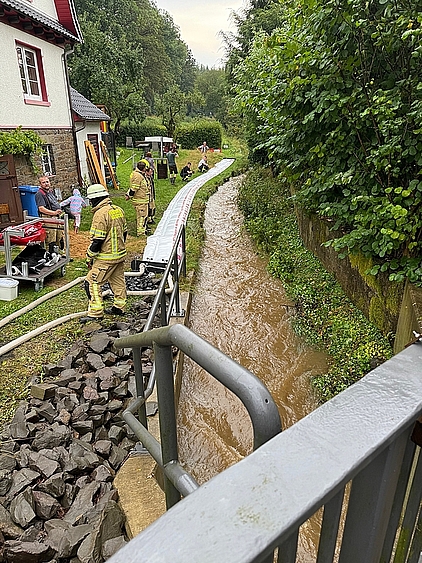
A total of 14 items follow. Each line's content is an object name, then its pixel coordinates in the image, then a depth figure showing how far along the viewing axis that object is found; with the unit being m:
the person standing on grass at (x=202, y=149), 31.81
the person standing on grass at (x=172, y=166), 19.60
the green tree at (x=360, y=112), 4.09
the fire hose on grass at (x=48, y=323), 4.94
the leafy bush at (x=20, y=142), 9.72
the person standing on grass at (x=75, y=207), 10.72
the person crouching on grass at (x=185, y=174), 20.93
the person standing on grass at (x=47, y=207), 8.23
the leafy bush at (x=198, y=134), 37.75
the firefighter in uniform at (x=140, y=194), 10.23
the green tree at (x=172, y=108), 32.69
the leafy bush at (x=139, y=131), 36.78
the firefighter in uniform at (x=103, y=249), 5.39
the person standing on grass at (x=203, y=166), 25.17
